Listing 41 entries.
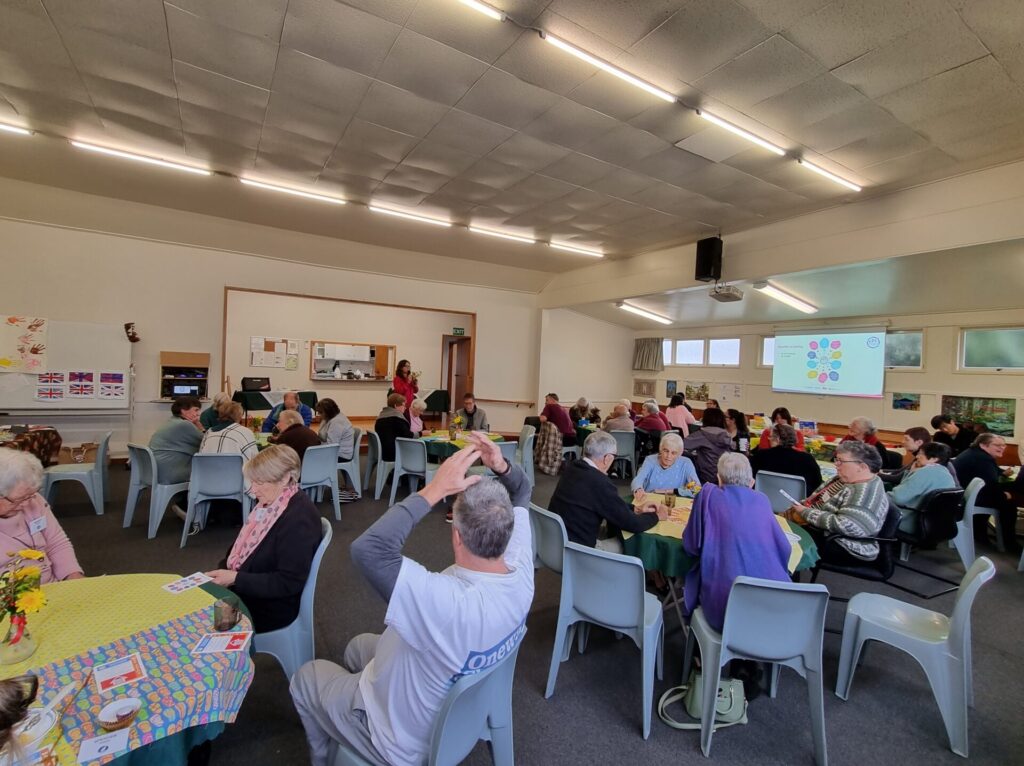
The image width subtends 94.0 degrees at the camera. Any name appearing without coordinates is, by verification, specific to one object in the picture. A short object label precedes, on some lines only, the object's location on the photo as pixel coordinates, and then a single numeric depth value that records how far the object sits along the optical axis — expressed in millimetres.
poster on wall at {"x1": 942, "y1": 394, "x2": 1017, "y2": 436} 6305
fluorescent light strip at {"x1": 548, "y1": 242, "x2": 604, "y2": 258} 7791
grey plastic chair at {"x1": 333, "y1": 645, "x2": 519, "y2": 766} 1264
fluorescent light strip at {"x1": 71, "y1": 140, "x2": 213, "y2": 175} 4863
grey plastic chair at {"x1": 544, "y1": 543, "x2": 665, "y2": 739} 2137
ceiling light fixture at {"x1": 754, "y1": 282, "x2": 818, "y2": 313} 7477
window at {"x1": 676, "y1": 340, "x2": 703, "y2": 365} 10729
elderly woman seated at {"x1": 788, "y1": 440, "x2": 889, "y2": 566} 3055
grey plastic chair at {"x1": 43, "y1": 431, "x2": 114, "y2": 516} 4734
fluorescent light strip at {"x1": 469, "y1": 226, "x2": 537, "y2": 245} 7180
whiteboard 6141
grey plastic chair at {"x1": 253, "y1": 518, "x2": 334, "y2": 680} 2016
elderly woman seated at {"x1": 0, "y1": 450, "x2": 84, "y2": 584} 1925
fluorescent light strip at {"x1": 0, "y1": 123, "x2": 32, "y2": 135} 4557
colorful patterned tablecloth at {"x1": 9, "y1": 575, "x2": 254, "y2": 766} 1199
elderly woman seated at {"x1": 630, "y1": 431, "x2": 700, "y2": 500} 3598
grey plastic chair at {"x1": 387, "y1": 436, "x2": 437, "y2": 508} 5254
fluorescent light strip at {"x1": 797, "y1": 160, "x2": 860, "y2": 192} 4492
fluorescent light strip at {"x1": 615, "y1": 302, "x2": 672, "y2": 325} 10320
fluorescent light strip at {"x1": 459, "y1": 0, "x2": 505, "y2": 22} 2686
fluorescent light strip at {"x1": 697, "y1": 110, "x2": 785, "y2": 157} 3720
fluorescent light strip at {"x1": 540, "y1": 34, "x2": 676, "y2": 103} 2963
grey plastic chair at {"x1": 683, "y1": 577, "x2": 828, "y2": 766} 1900
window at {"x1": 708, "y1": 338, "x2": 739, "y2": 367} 10000
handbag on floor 2221
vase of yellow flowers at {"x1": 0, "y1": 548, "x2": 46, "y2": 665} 1298
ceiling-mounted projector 6695
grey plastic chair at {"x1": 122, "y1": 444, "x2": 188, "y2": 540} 4207
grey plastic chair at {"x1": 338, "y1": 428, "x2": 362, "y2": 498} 5393
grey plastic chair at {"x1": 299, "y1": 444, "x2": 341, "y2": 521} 4527
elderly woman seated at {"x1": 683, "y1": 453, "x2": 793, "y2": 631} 2152
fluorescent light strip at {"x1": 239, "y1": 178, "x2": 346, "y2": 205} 5621
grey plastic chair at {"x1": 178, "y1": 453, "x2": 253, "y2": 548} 3967
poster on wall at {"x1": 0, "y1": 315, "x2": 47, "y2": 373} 6059
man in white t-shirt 1227
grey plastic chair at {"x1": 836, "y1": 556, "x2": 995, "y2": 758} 2084
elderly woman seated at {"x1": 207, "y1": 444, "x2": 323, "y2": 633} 1948
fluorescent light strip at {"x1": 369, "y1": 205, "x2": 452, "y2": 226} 6414
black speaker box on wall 6500
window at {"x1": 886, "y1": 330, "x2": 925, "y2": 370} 7277
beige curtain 11516
